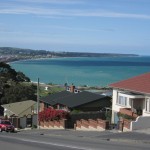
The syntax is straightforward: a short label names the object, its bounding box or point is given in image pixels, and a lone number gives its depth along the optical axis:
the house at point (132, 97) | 42.52
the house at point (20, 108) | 67.68
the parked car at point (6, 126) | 46.56
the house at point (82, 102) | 57.37
